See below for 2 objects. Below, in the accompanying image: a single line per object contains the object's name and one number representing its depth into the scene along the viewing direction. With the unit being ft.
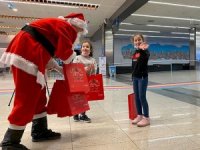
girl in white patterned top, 9.44
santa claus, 6.01
